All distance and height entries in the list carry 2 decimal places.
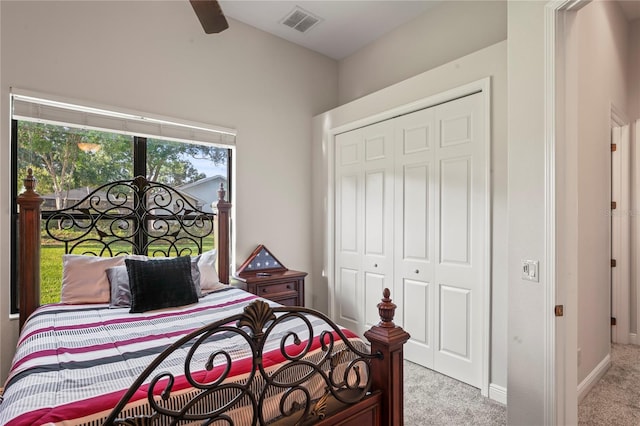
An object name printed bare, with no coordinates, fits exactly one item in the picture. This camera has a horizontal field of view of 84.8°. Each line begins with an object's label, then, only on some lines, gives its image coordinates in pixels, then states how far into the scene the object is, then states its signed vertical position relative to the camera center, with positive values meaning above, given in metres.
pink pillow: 2.33 -0.46
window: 2.52 +0.48
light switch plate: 1.85 -0.32
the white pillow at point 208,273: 2.77 -0.50
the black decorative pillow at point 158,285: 2.23 -0.48
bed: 1.10 -0.60
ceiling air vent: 3.34 +1.89
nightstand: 3.23 -0.71
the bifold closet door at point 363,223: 3.31 -0.11
